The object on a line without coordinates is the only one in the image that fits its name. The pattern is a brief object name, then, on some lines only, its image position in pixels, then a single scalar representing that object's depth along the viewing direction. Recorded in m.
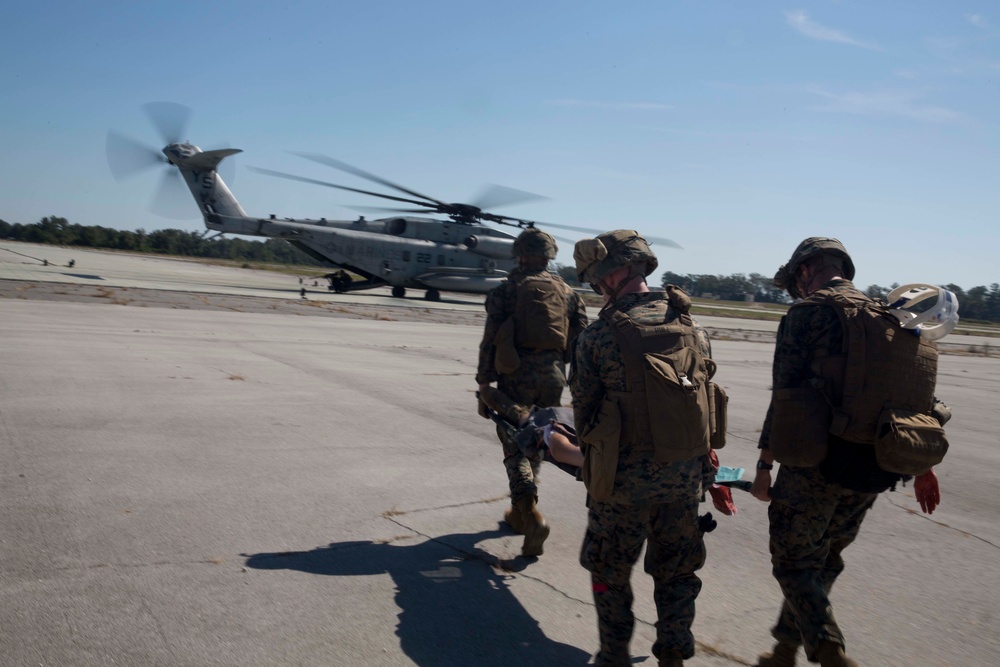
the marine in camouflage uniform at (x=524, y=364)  4.72
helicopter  28.80
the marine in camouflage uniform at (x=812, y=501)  3.14
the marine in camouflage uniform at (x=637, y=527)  3.06
